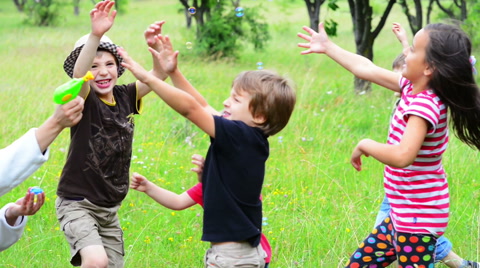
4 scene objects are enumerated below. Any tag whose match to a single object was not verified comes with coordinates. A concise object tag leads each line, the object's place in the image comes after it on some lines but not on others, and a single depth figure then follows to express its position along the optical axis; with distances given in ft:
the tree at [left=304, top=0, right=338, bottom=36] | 44.66
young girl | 9.91
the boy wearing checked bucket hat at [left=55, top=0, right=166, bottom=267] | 11.00
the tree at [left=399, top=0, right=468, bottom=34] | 35.67
